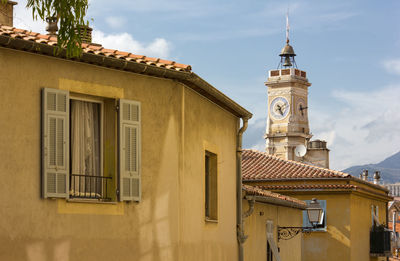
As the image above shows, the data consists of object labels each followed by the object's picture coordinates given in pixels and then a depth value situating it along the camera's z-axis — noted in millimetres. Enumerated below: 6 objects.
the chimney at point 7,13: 16469
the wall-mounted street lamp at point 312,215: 23453
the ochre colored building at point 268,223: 20094
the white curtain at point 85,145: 12844
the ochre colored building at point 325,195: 33312
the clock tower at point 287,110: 123688
